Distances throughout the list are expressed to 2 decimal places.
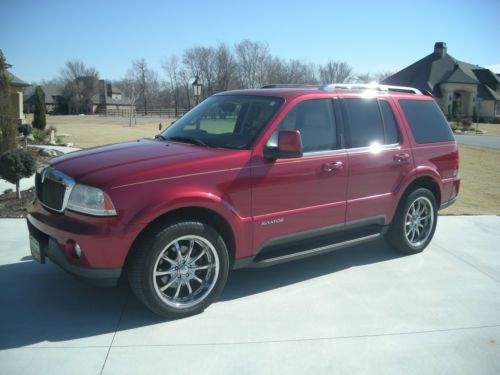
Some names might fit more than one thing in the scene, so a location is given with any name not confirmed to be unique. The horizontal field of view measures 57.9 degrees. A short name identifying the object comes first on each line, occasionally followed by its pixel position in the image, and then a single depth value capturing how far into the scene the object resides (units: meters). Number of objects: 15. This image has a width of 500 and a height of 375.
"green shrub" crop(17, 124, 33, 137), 16.02
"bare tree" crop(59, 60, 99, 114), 93.62
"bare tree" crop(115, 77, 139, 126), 85.57
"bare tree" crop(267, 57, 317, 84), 85.66
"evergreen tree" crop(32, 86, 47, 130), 23.56
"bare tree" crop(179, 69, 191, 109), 97.94
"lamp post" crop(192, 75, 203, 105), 26.72
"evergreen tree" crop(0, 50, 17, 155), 10.49
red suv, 3.52
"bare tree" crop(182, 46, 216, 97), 89.19
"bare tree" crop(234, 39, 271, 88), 88.38
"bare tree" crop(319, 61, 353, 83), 95.88
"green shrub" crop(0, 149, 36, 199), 7.12
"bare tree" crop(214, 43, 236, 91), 86.69
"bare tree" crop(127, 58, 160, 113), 89.75
